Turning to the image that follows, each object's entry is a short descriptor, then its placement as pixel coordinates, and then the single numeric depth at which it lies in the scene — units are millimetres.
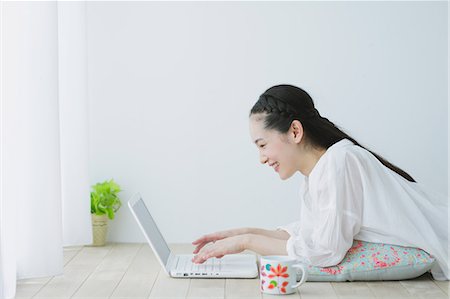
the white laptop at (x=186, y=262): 2170
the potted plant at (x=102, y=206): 2922
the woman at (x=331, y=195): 2111
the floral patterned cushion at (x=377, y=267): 2125
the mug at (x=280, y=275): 1938
